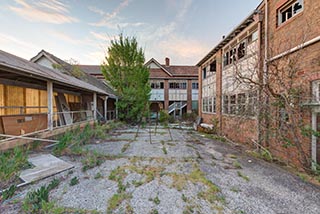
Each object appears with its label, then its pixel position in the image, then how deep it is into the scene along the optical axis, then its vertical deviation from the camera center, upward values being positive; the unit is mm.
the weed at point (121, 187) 3183 -1831
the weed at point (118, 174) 3766 -1864
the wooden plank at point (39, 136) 4687 -1265
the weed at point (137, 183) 3428 -1851
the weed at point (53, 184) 3128 -1736
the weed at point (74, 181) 3376 -1780
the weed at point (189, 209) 2501 -1808
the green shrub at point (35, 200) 2414 -1677
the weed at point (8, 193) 2686 -1634
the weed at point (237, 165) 4641 -1929
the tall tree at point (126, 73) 14602 +3252
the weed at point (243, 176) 3807 -1898
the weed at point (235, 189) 3240 -1861
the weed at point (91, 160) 4442 -1830
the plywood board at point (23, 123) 5641 -773
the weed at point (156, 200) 2778 -1821
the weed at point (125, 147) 6403 -1956
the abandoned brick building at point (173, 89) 21516 +2436
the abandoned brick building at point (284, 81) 4152 +762
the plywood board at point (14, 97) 6992 +387
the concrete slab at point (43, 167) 3590 -1736
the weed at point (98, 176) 3779 -1837
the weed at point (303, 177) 3754 -1867
